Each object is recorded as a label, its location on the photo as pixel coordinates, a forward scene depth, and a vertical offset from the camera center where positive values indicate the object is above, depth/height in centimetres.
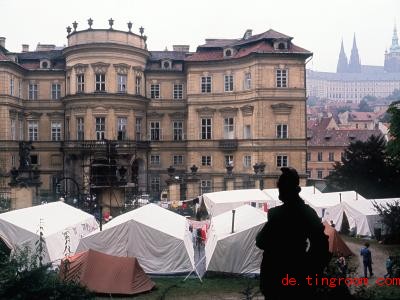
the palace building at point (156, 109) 3681 +322
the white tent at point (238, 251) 1512 -356
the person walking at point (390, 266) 1174 -333
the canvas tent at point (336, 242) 1744 -381
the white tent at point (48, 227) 1559 -300
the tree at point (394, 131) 2119 +59
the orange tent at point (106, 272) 1306 -368
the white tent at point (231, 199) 2398 -299
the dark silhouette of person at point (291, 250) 327 -78
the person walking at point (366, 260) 1474 -380
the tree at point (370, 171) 2945 -179
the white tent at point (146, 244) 1527 -332
